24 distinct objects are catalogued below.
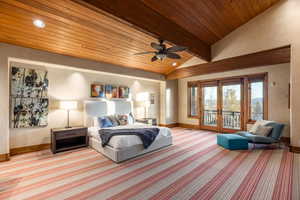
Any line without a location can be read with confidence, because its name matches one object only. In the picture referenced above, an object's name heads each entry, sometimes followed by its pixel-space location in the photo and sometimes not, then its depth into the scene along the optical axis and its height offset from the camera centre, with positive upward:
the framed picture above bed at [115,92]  5.66 +0.29
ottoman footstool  4.05 -1.28
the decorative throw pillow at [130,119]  5.37 -0.78
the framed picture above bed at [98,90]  5.11 +0.34
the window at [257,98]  5.36 +0.03
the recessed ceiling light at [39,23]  2.85 +1.58
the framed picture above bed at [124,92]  5.90 +0.31
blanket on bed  3.53 -0.91
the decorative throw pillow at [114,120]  4.81 -0.72
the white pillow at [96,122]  4.67 -0.78
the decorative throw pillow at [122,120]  4.98 -0.74
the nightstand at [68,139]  3.80 -1.20
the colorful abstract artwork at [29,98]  3.71 +0.04
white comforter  3.25 -1.01
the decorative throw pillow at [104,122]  4.59 -0.76
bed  3.28 -1.04
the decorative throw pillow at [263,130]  4.19 -0.96
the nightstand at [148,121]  6.16 -0.97
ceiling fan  3.29 +1.20
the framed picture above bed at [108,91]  5.45 +0.32
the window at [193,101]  7.46 -0.11
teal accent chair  4.07 -1.12
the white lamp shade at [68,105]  4.14 -0.17
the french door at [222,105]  6.12 -0.30
